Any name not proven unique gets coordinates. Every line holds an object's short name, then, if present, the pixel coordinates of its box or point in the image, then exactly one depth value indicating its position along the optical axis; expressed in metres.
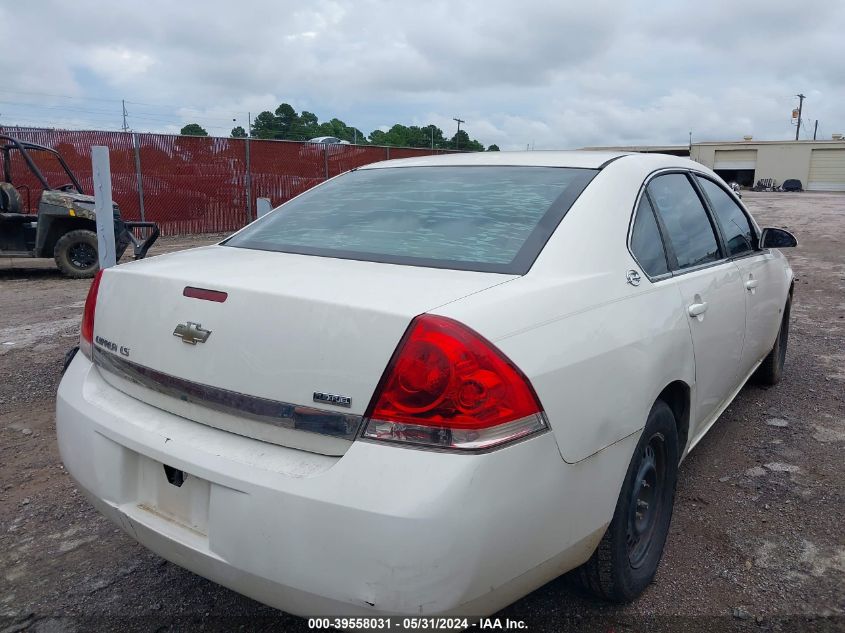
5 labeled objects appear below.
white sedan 1.62
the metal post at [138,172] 14.96
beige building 49.47
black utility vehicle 9.83
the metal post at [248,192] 16.86
